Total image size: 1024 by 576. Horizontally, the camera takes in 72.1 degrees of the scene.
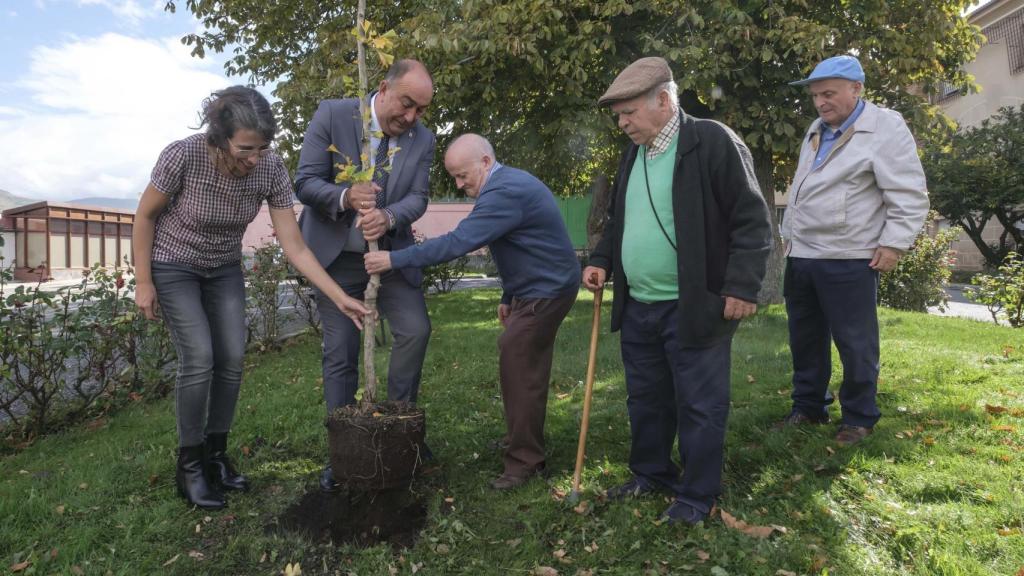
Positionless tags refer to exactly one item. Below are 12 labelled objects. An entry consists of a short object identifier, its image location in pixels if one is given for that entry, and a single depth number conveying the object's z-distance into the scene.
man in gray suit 3.51
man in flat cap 2.95
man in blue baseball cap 3.72
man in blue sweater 3.54
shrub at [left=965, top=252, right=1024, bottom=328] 8.90
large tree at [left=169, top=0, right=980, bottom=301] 9.25
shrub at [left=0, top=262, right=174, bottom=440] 4.76
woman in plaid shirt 3.20
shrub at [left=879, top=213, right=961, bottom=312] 11.07
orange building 25.70
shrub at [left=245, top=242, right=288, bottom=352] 8.12
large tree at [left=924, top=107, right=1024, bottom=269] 20.39
